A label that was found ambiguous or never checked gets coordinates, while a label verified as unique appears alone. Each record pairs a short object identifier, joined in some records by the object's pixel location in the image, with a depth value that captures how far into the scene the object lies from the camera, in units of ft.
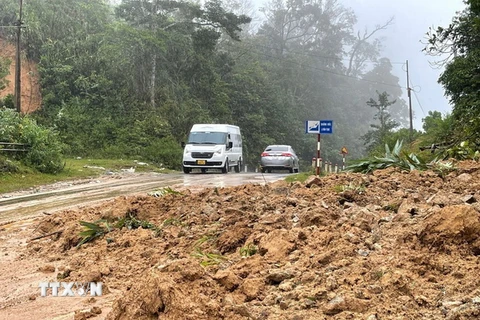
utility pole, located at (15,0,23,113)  84.47
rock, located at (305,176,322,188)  26.04
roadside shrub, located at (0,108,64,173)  66.49
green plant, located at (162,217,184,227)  21.07
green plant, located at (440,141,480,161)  33.63
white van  74.84
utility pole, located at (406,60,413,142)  139.93
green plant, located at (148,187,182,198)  28.12
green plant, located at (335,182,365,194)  21.15
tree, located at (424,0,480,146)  59.41
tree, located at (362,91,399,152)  145.55
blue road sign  50.49
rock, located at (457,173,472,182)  21.56
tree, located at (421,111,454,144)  59.92
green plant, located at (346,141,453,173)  28.60
